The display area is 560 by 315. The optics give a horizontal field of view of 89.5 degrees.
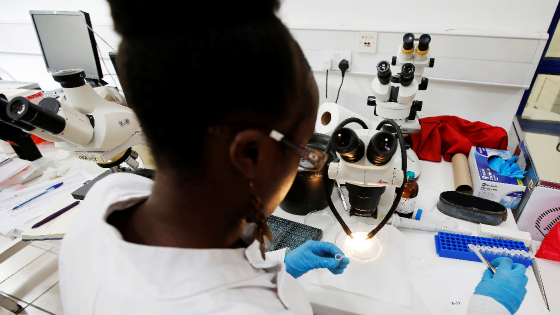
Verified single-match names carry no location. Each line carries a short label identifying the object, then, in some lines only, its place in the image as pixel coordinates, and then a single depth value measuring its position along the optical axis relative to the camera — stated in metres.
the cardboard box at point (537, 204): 1.04
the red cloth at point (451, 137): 1.40
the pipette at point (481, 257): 0.81
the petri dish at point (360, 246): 0.94
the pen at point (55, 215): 1.10
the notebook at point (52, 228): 1.05
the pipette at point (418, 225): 1.04
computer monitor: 1.60
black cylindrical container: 1.07
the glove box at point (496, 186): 1.12
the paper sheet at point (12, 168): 1.43
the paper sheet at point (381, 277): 0.83
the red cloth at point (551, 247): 0.93
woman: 0.37
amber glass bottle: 1.05
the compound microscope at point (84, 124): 0.76
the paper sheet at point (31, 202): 1.19
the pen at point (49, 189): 1.35
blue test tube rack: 0.91
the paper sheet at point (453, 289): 0.80
